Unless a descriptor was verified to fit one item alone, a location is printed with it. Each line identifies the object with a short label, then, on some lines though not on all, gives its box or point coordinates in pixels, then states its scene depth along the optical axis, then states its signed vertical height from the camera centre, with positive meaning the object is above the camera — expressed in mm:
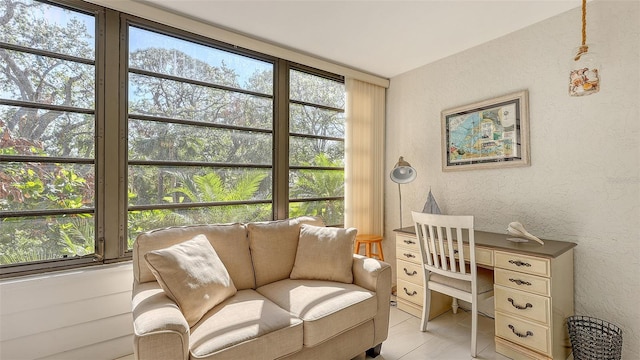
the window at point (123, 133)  1811 +375
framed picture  2398 +426
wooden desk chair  2020 -650
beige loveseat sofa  1376 -715
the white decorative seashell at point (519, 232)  2080 -380
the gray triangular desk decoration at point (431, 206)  2822 -248
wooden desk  1819 -760
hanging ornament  1694 +654
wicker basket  1753 -988
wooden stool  3016 -631
